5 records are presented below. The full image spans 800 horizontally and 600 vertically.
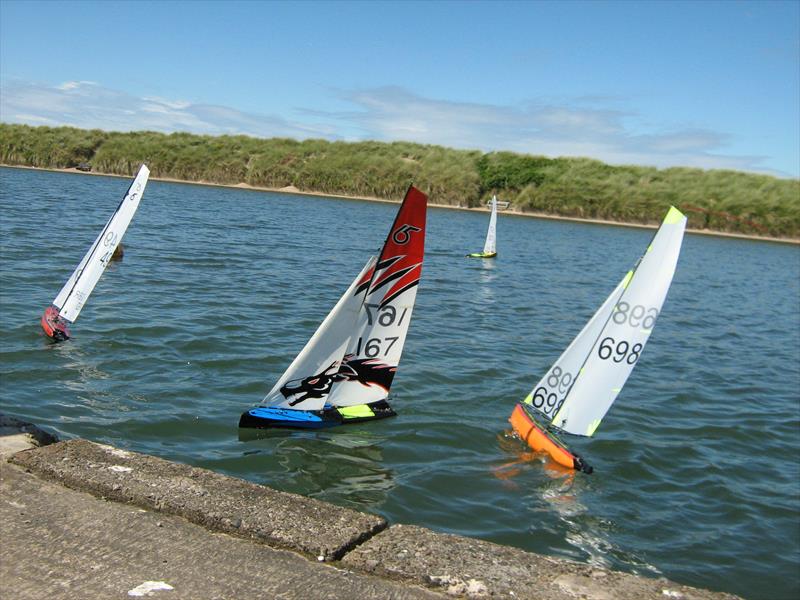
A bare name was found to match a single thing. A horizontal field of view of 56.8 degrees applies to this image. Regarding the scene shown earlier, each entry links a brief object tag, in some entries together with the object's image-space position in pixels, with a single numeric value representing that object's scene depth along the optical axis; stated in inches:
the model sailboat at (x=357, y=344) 381.4
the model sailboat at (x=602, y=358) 366.3
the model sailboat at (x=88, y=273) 526.0
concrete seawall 145.2
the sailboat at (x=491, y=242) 1392.7
